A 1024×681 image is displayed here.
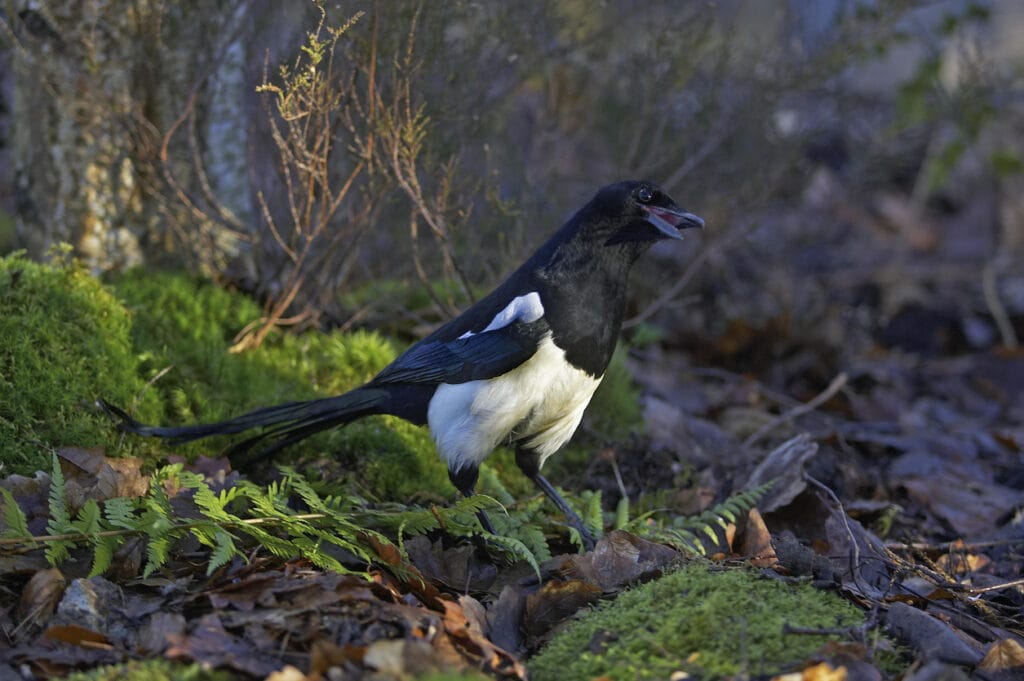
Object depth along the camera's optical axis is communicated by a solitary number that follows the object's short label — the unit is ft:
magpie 22.65
